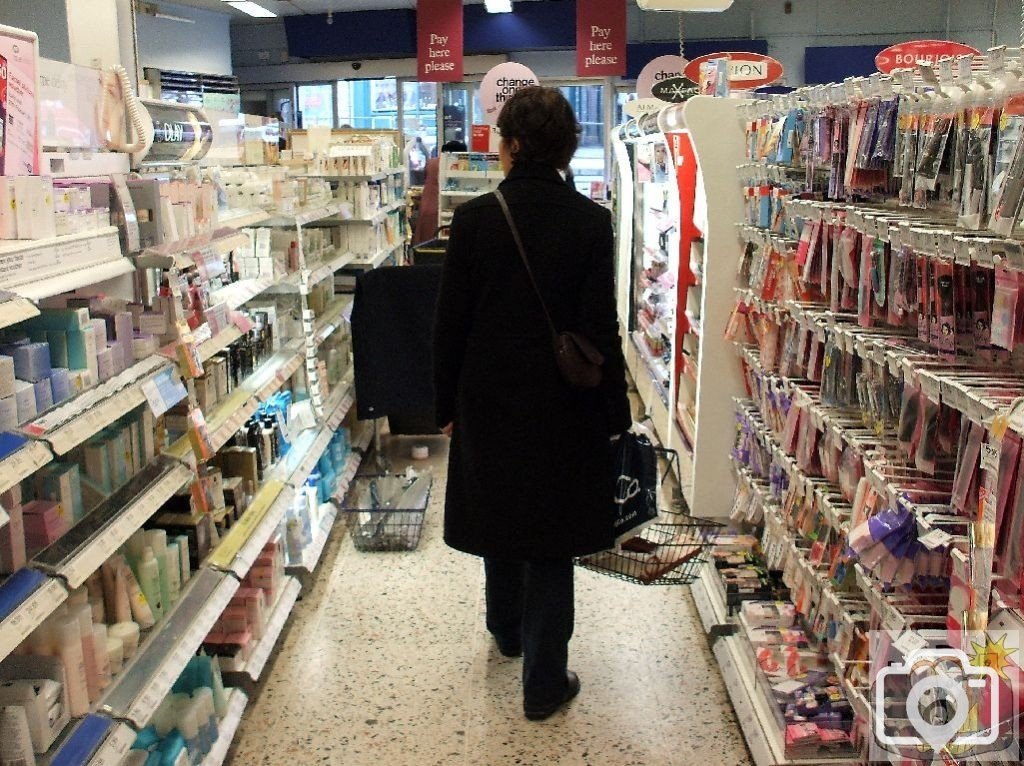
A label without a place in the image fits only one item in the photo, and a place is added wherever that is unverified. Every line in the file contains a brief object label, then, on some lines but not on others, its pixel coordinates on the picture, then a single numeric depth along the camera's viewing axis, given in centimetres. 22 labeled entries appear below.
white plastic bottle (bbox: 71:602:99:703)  237
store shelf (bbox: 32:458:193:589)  220
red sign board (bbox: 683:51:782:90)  637
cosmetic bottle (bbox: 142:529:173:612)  290
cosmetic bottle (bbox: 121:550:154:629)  273
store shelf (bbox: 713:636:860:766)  284
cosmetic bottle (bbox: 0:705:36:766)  201
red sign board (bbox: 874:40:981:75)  801
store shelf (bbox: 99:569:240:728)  240
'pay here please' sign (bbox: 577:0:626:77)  1173
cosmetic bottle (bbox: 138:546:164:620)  281
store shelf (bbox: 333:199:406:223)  661
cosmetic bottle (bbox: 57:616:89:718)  229
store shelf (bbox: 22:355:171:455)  207
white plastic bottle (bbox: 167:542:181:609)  297
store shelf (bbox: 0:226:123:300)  208
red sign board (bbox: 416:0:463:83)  1229
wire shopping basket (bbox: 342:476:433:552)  483
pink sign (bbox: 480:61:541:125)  1095
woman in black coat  295
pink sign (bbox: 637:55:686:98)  1176
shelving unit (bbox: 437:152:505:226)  1065
